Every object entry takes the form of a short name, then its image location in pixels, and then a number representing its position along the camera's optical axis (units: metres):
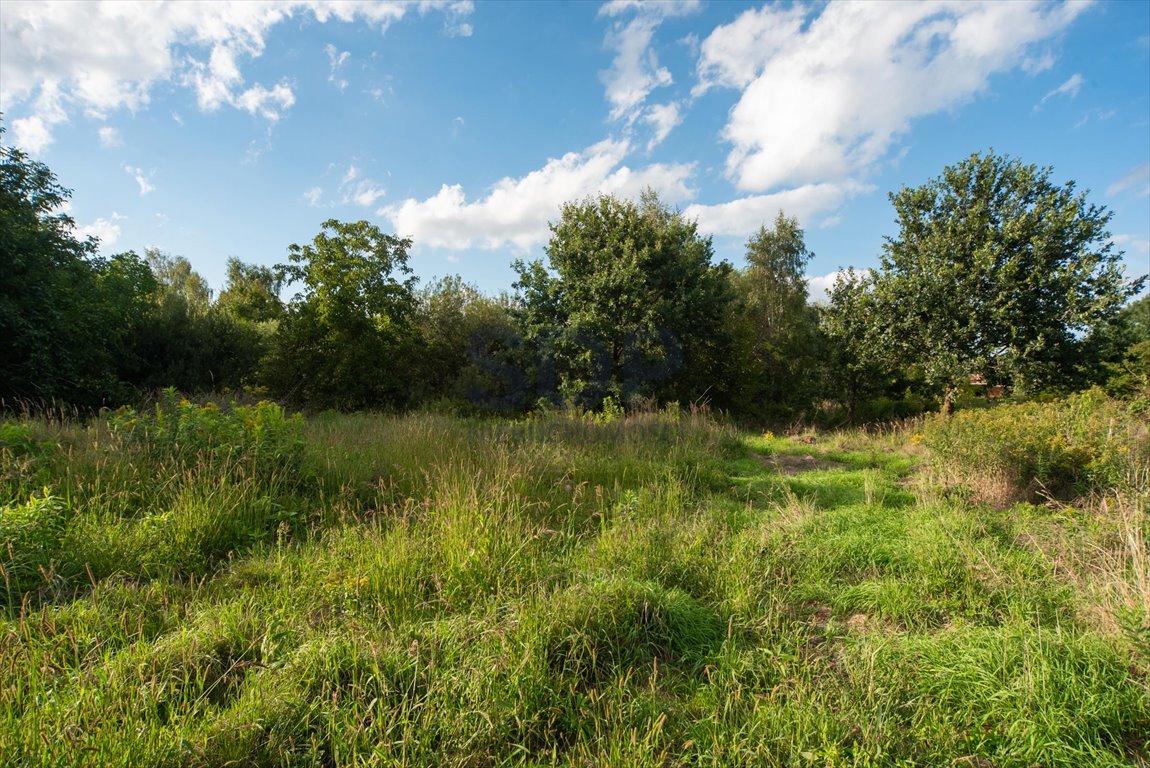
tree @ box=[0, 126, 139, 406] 10.16
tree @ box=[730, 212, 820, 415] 18.88
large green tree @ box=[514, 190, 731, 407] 16.80
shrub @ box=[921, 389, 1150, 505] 5.59
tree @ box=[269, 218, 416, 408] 18.75
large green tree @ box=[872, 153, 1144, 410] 12.45
